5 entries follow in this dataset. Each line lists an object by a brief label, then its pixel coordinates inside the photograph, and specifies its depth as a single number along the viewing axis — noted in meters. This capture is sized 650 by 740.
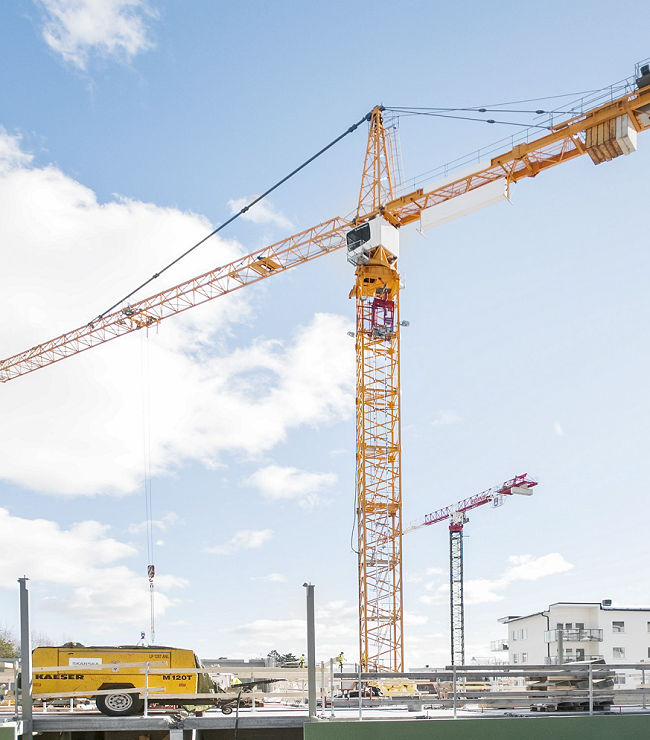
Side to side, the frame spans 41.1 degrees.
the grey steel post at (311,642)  15.35
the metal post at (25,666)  15.46
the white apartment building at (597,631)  63.12
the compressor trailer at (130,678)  17.85
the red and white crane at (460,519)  81.00
